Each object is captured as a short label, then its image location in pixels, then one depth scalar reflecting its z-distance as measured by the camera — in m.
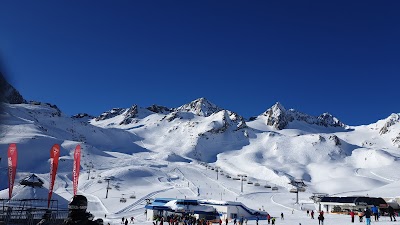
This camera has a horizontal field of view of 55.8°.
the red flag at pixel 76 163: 35.86
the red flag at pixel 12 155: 33.67
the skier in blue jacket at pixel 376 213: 37.12
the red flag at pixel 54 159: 34.94
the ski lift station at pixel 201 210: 66.88
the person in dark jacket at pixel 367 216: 27.38
